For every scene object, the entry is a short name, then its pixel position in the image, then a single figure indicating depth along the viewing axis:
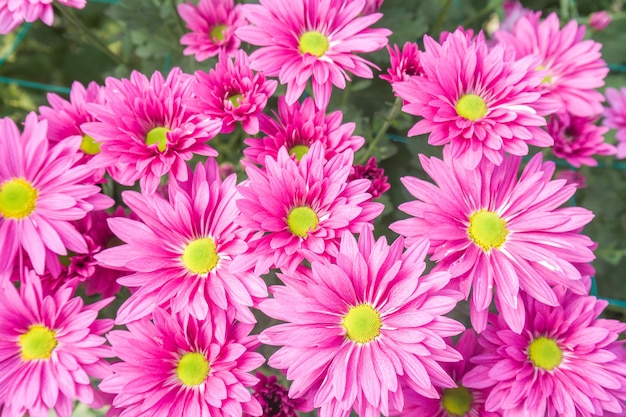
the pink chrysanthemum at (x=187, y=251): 0.40
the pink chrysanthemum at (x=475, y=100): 0.40
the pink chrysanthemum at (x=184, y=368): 0.39
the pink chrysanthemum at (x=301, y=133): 0.42
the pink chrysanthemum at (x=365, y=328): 0.38
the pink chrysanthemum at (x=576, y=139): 0.49
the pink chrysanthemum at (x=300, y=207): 0.39
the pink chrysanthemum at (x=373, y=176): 0.42
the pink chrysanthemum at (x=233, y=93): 0.41
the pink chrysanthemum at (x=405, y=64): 0.42
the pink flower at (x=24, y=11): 0.43
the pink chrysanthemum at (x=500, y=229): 0.40
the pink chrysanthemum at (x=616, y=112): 0.54
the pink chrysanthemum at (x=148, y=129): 0.41
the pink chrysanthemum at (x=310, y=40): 0.42
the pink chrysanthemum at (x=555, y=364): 0.41
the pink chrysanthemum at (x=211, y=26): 0.48
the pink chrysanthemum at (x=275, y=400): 0.42
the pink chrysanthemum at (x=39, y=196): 0.42
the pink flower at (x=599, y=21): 0.58
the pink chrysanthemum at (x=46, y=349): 0.41
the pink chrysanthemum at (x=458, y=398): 0.42
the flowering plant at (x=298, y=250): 0.39
